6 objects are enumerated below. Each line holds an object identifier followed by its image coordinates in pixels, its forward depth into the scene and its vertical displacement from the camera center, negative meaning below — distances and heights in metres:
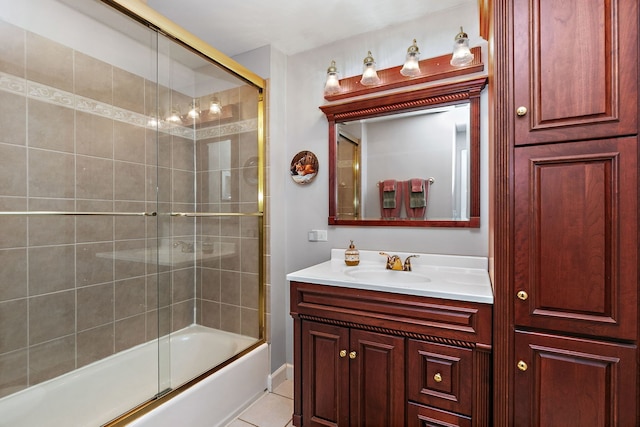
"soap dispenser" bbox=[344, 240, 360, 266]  1.96 -0.29
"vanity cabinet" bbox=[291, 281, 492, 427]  1.26 -0.69
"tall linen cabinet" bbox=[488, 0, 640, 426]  0.99 +0.00
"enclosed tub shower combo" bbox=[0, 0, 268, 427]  1.54 -0.05
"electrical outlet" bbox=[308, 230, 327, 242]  2.21 -0.17
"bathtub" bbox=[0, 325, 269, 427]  1.50 -0.99
